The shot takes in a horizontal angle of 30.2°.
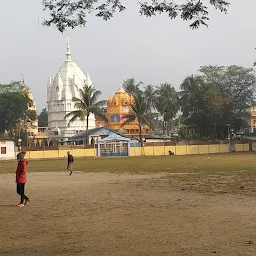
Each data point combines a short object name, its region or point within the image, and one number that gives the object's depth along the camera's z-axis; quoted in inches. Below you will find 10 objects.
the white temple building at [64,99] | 3572.8
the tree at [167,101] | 2925.7
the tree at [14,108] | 3107.8
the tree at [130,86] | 3413.6
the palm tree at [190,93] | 2967.5
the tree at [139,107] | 2610.7
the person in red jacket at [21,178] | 517.7
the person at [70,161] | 1113.9
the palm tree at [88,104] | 2546.8
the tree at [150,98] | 2859.3
